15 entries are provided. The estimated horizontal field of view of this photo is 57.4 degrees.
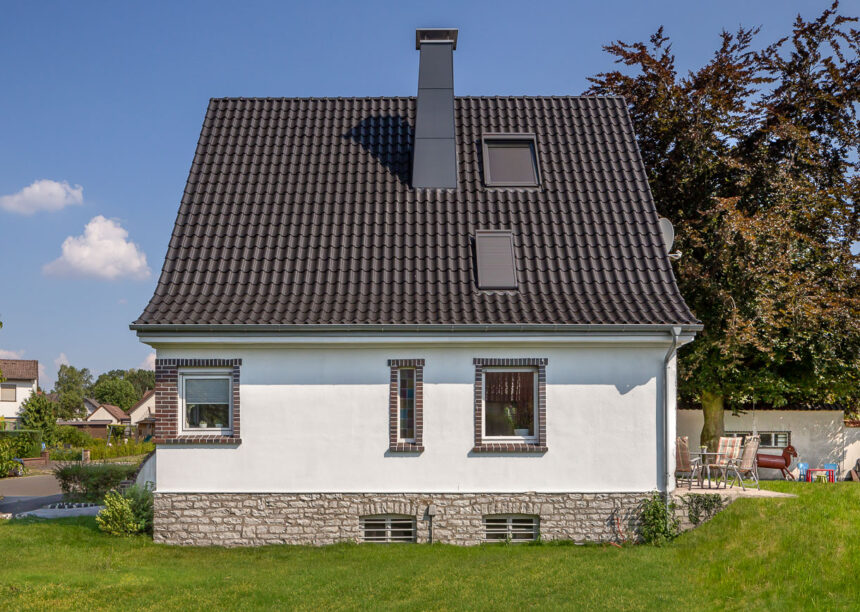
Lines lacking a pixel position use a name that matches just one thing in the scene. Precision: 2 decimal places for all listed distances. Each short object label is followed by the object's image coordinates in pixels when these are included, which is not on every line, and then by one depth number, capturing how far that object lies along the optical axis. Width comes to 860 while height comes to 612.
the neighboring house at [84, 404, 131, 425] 88.81
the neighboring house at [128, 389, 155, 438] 88.57
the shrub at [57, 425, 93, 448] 52.06
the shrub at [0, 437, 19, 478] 17.49
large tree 18.64
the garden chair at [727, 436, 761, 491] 14.22
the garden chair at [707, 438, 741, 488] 14.03
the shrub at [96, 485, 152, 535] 13.13
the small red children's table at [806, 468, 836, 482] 22.50
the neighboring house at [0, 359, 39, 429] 64.56
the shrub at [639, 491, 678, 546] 12.55
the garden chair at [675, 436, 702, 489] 13.88
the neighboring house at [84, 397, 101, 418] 111.79
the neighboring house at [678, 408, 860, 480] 24.28
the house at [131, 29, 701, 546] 12.71
